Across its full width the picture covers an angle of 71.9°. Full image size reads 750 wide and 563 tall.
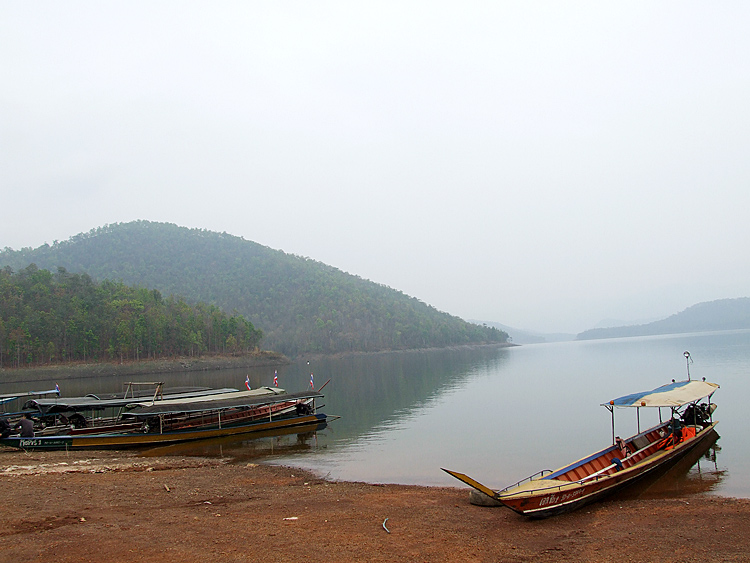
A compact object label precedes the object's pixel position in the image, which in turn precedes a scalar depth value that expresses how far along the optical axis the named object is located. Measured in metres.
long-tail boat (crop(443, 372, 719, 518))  11.94
